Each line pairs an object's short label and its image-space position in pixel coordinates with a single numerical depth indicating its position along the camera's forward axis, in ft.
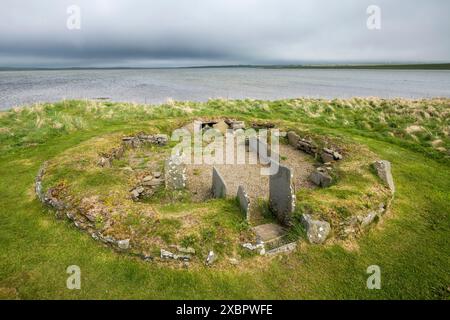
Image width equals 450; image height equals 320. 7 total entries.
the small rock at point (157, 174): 37.83
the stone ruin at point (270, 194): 24.61
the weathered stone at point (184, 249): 23.35
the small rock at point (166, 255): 23.17
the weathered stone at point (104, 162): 40.07
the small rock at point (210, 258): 22.90
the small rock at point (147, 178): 36.57
